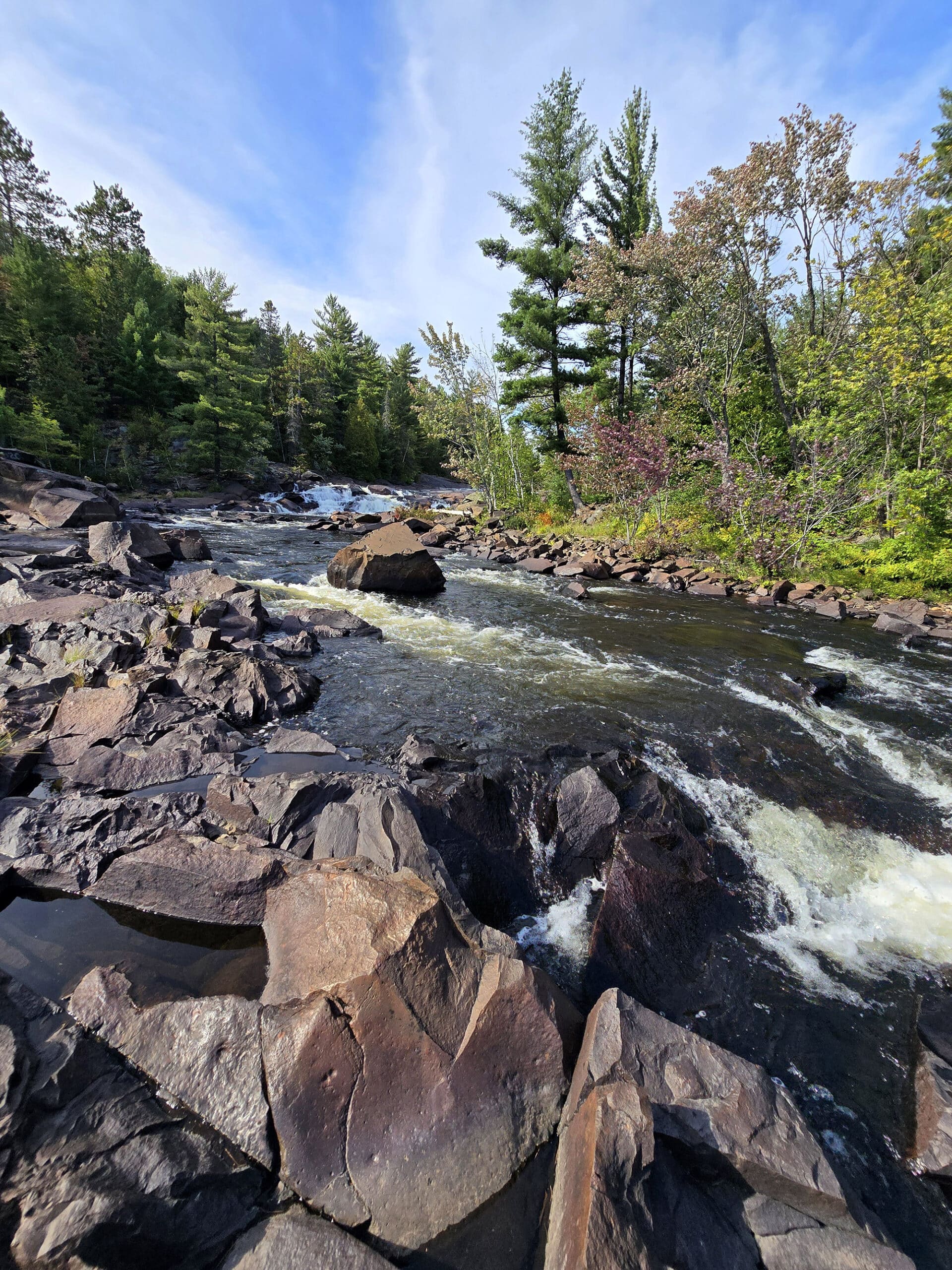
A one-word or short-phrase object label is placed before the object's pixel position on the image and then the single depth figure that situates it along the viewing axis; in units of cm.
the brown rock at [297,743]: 514
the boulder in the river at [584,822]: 405
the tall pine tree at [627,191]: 2312
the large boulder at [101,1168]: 169
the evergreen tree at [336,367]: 4753
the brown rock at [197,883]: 326
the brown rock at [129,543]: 1089
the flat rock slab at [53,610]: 713
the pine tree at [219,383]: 3116
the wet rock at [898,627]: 1010
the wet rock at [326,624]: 894
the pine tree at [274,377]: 4388
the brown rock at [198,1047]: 221
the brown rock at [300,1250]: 176
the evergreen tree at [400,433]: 5497
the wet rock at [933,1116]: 232
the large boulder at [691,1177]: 182
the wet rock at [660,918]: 323
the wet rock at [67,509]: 1441
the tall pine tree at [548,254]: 2217
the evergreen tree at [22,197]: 3869
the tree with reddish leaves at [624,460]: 1659
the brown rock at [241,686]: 584
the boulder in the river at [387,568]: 1208
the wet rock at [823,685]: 710
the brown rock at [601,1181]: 173
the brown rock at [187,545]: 1357
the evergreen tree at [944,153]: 2150
